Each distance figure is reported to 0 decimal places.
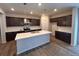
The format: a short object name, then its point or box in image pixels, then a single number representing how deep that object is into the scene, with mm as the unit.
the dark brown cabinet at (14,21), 4006
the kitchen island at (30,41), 2235
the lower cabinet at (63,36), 3278
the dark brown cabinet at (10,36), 3736
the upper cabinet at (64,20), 3607
